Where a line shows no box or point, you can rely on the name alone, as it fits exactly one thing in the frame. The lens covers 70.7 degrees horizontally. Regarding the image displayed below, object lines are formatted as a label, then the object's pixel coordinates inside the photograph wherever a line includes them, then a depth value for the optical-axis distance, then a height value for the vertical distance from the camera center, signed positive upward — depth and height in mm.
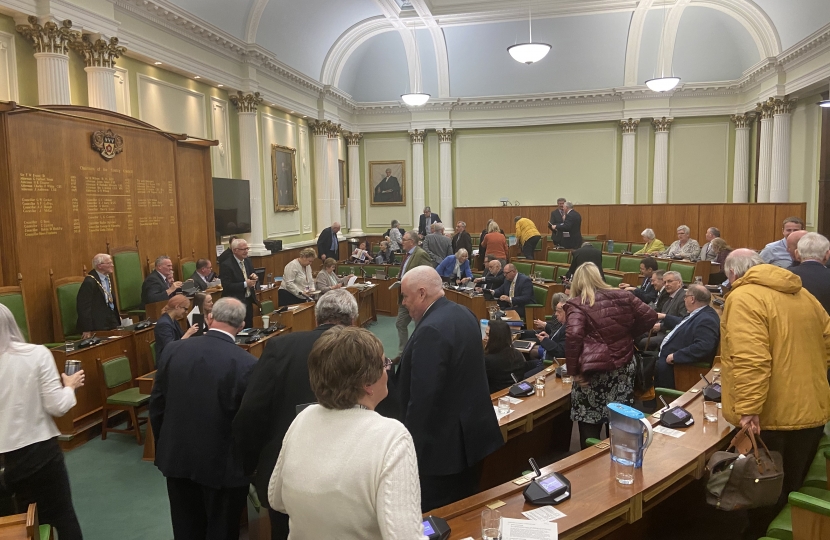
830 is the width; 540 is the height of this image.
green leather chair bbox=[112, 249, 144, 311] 8211 -811
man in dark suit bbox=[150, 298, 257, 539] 3127 -1067
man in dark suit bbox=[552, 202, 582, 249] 13016 -393
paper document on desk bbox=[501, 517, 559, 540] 2389 -1308
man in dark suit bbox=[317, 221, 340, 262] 12959 -560
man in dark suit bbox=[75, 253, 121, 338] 6719 -939
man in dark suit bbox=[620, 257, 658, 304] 8195 -1079
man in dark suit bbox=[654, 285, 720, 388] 5457 -1210
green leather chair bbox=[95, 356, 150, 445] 5594 -1699
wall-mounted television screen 11258 +249
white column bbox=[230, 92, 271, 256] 12117 +1456
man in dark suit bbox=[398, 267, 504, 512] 2914 -911
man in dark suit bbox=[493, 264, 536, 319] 8641 -1173
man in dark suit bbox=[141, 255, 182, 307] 7570 -849
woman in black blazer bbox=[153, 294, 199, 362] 5469 -966
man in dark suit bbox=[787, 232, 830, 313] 4457 -454
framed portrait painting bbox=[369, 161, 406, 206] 18812 +1070
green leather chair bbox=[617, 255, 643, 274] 11320 -1022
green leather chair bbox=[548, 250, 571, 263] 12641 -939
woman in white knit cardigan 1615 -690
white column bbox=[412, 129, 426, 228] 18375 +1422
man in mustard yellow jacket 2971 -780
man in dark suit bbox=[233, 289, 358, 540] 2814 -871
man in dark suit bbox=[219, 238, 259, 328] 8227 -883
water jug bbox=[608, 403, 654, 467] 2977 -1156
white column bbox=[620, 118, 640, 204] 17000 +1502
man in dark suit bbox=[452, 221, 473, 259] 13030 -577
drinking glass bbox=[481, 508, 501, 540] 2357 -1257
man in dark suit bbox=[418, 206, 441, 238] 15870 -193
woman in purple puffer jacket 4043 -897
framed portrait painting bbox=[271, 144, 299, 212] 13598 +960
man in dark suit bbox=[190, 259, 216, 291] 8312 -801
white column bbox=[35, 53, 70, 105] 7348 +1803
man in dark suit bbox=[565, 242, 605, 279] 8836 -653
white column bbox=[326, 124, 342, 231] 16484 +1319
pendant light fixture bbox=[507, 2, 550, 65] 12219 +3407
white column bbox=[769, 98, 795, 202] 14117 +1362
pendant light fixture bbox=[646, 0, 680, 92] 13617 +2984
